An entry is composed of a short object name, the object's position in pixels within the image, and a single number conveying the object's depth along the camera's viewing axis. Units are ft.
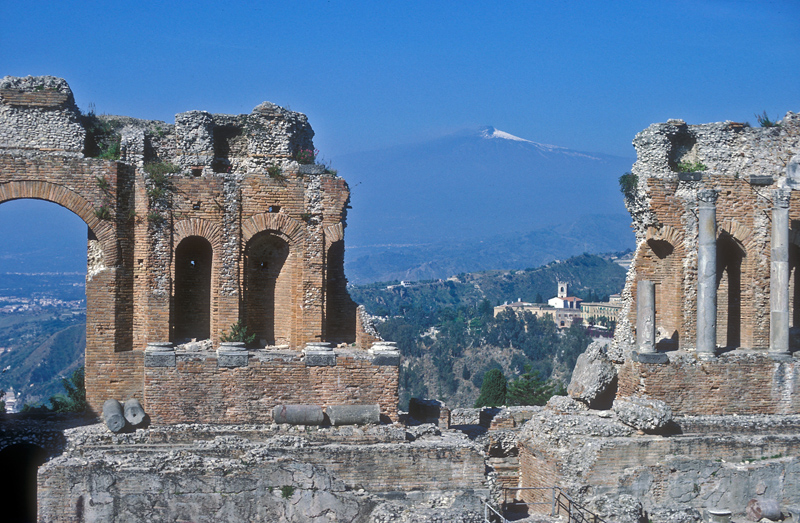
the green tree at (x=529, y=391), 147.64
